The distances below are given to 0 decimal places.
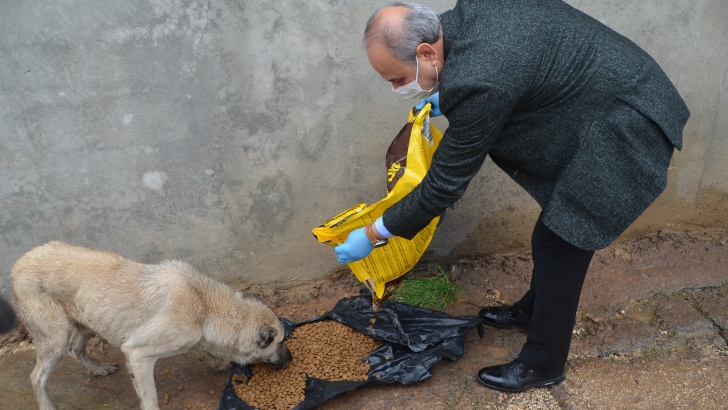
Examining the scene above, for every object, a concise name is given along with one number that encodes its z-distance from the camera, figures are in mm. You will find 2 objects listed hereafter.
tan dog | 3314
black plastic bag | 3561
